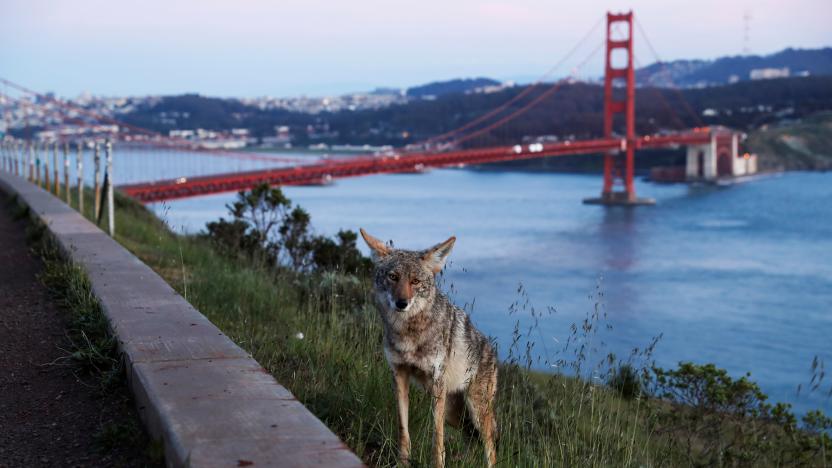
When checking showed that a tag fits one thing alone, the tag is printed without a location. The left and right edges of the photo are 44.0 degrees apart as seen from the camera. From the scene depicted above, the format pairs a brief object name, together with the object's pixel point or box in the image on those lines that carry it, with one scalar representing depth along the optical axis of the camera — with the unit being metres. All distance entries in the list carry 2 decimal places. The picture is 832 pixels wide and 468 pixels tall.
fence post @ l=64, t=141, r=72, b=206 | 12.93
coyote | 3.25
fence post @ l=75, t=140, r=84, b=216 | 11.37
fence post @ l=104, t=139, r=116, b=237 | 9.27
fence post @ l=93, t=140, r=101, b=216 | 11.00
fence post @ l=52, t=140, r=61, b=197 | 14.92
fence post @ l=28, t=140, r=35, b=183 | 18.73
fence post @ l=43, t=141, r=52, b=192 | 16.21
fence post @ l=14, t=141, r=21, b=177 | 20.79
